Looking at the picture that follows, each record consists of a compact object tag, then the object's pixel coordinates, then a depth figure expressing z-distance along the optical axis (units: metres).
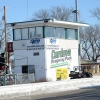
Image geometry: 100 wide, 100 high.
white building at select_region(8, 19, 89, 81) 29.00
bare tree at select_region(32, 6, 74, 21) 67.26
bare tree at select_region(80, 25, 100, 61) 74.88
